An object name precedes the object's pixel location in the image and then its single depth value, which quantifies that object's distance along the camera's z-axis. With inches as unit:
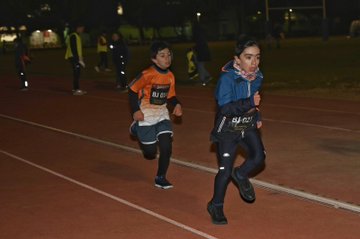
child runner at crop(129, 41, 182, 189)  322.0
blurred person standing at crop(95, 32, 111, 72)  1245.7
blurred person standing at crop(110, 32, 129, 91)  871.1
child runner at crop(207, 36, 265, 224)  257.6
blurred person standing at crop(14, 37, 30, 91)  936.9
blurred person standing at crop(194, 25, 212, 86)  914.1
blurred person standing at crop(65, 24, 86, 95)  815.7
